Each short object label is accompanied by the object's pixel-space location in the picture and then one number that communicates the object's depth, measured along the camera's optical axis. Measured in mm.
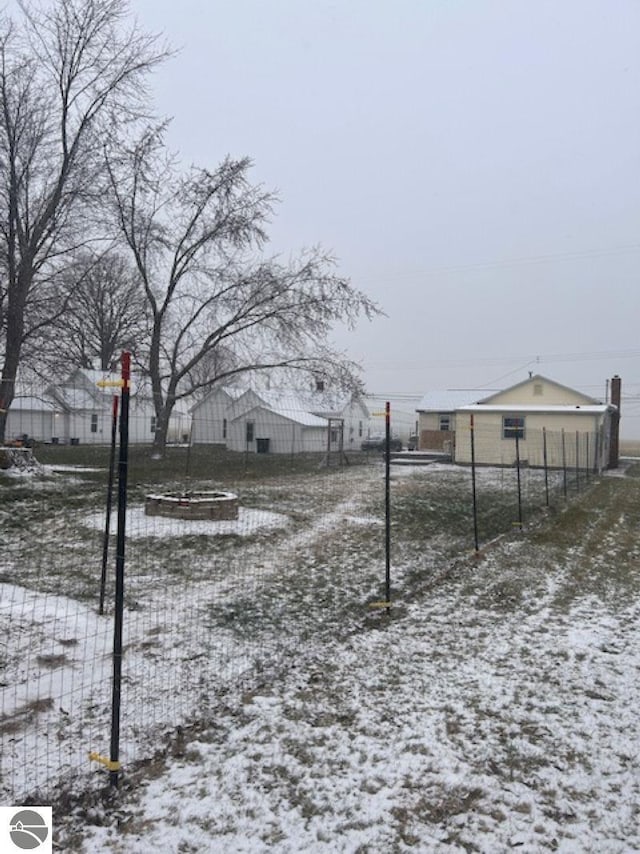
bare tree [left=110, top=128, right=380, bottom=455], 24312
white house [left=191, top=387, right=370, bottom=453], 24562
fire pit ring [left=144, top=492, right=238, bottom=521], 9336
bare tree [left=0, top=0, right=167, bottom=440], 18281
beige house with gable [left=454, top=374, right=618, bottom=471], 24125
